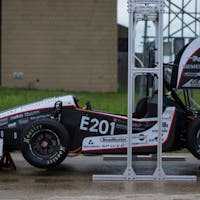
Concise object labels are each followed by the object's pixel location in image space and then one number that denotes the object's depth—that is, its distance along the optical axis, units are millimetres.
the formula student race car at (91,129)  13331
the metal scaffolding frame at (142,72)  12720
